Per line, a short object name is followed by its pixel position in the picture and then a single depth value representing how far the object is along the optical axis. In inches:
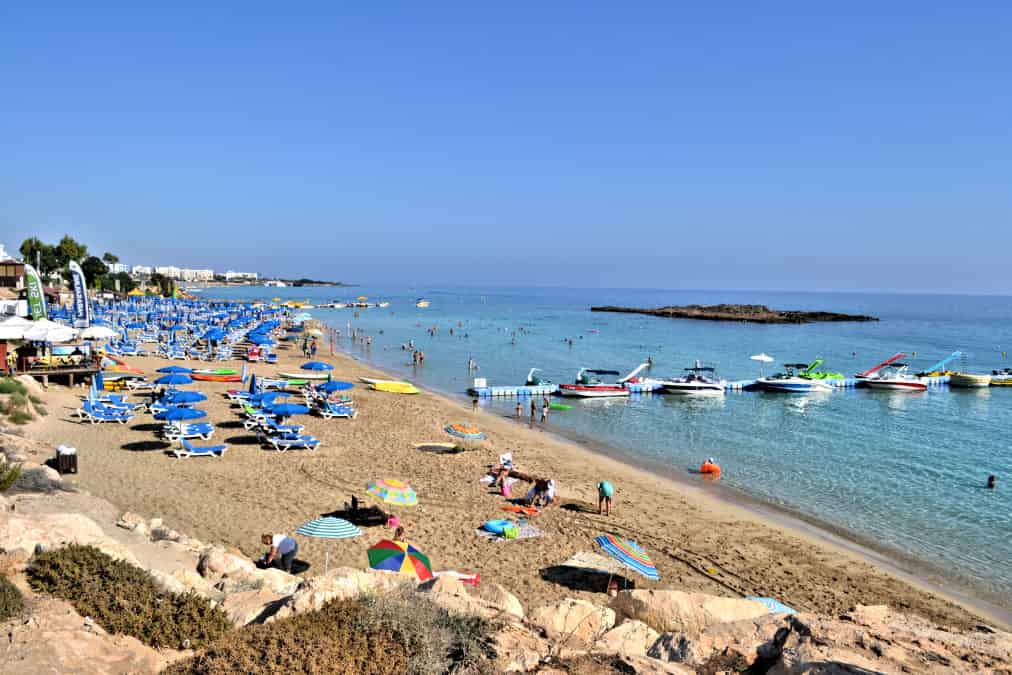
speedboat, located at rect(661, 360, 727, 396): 1492.4
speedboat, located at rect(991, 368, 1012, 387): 1800.0
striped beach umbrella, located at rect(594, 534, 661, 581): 426.3
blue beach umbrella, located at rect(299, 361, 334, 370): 1220.5
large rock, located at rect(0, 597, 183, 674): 196.7
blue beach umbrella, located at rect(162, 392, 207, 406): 789.9
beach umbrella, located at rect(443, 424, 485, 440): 882.8
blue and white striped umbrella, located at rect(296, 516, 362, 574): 440.1
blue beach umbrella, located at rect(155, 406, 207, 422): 710.5
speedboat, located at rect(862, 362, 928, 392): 1674.5
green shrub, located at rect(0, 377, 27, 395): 785.6
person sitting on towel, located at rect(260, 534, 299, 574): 408.6
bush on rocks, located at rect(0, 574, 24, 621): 220.4
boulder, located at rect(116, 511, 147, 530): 410.0
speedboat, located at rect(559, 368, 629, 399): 1386.6
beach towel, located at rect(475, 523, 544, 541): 515.5
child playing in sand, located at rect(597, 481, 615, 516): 601.8
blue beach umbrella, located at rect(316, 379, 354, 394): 997.2
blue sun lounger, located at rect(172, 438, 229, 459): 675.1
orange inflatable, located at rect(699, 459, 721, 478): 808.3
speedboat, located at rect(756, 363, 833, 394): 1562.5
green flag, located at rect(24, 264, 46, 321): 1075.9
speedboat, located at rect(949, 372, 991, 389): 1754.4
